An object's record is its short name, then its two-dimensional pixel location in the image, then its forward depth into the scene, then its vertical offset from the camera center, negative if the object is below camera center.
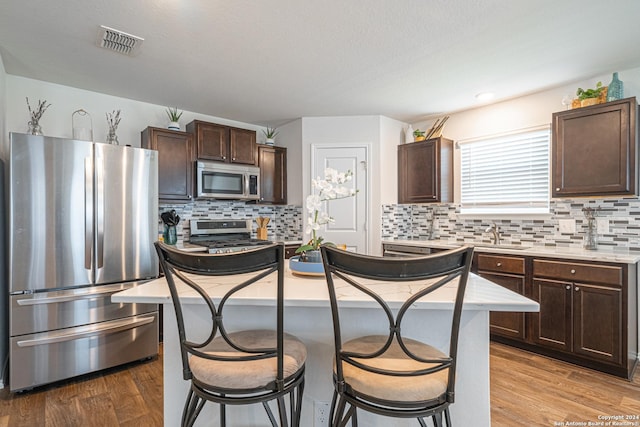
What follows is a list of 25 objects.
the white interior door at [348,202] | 4.05 +0.10
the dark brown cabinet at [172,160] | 3.34 +0.55
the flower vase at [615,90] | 2.61 +0.99
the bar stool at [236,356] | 1.05 -0.55
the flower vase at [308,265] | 1.61 -0.28
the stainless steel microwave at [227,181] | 3.64 +0.35
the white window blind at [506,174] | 3.26 +0.40
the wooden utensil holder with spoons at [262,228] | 4.30 -0.25
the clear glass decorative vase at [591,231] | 2.82 -0.20
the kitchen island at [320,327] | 1.24 -0.54
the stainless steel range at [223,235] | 3.54 -0.32
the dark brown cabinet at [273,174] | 4.21 +0.49
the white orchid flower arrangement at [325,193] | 1.54 +0.08
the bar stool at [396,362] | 0.96 -0.54
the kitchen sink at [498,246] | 3.16 -0.38
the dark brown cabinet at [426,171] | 3.79 +0.48
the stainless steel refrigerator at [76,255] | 2.19 -0.34
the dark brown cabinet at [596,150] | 2.48 +0.49
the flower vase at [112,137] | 3.10 +0.73
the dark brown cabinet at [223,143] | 3.63 +0.82
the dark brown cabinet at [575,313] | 2.34 -0.82
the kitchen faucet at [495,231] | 3.46 -0.24
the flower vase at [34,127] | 2.59 +0.69
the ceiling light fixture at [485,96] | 3.27 +1.20
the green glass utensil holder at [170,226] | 3.48 -0.18
